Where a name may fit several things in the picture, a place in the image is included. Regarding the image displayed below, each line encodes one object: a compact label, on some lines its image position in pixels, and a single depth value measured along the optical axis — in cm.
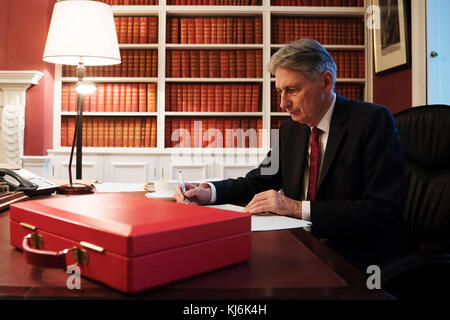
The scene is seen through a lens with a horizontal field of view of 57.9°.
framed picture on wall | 279
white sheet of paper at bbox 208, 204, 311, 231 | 89
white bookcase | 345
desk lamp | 209
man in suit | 106
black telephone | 129
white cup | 133
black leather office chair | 116
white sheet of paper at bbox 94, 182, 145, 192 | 157
